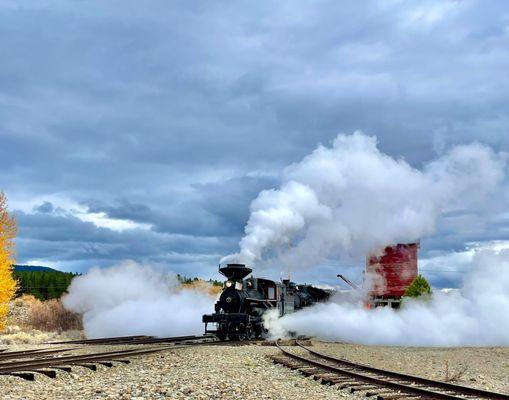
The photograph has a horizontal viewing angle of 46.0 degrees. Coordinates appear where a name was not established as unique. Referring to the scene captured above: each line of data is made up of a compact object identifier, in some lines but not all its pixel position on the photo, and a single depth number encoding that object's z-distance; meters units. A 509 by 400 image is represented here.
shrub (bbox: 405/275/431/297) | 64.38
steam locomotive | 31.09
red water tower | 76.25
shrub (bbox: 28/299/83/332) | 64.19
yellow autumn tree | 44.11
